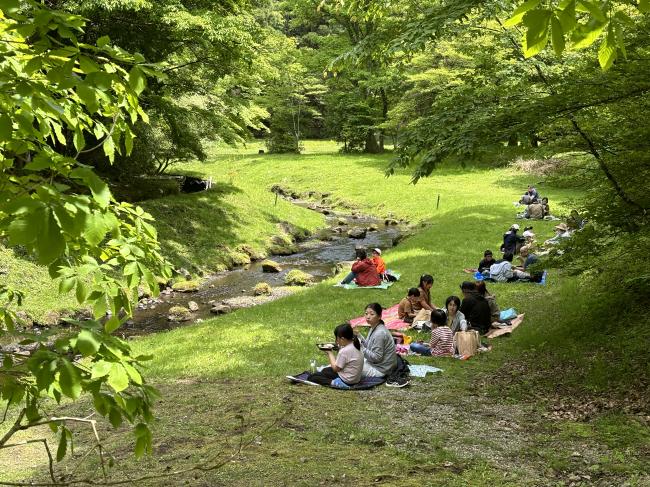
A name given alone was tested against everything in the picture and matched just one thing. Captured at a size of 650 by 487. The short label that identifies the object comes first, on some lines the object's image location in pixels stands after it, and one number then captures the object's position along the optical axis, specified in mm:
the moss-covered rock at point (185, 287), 17734
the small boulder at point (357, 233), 25500
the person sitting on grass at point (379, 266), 15332
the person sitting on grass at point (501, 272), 14773
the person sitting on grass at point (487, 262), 15375
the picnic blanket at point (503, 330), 10789
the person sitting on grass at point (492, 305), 11409
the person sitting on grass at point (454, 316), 10148
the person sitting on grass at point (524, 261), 14612
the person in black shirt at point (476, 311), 10992
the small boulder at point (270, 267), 20047
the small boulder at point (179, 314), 15102
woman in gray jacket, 8656
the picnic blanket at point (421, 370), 8860
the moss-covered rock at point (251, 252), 22047
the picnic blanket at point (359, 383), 8312
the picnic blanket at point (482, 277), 14469
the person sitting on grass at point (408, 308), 12062
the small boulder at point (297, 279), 18156
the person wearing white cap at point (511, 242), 16781
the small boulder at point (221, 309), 15514
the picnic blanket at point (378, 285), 15059
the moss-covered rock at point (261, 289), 17078
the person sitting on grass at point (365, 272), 15211
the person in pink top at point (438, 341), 9883
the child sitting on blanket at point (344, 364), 8375
